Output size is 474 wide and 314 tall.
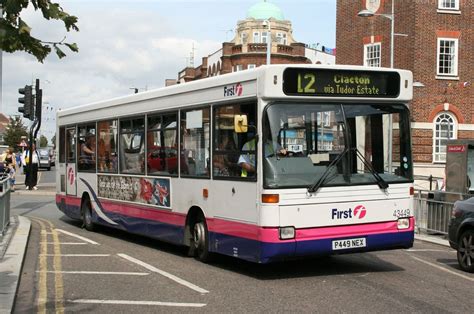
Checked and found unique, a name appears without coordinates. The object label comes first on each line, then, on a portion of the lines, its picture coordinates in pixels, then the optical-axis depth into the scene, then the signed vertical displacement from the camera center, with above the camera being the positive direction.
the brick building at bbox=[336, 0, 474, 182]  30.66 +4.48
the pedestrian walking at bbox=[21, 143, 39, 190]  26.70 -1.02
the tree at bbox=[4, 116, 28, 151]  89.00 +3.19
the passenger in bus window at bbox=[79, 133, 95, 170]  13.60 -0.04
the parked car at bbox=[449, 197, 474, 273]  9.23 -1.29
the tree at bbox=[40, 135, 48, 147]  156.06 +3.21
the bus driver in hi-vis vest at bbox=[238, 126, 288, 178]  7.79 +0.01
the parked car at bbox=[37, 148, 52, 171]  54.71 -0.68
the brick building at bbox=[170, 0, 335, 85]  64.44 +11.53
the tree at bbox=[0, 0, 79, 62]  5.45 +1.20
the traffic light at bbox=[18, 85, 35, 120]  24.03 +2.03
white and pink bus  7.78 -0.15
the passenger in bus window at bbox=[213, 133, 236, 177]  8.46 -0.09
